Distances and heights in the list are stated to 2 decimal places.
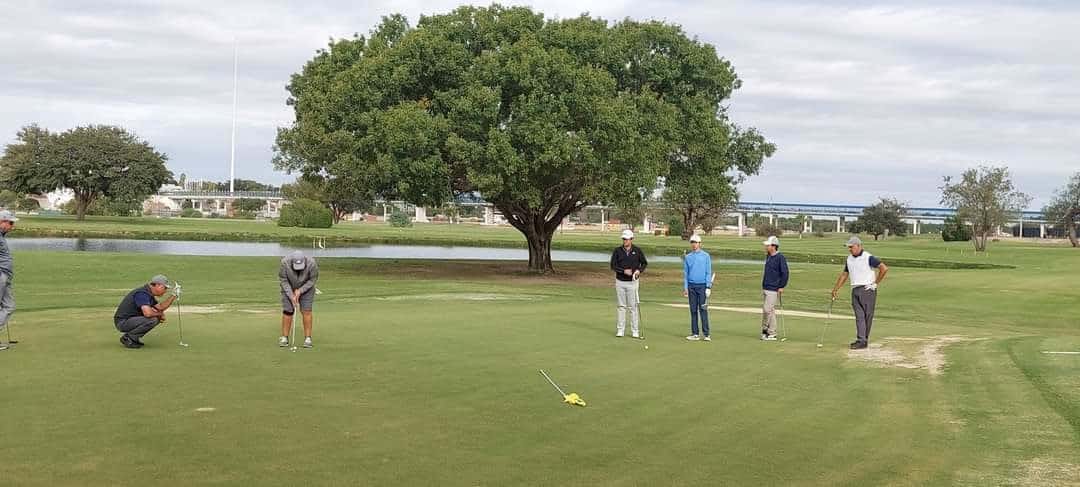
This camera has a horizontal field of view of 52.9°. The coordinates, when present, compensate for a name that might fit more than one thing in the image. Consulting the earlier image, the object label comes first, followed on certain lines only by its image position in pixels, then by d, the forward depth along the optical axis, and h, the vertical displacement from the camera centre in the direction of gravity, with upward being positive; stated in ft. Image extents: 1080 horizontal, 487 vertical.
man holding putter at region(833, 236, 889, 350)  66.28 -3.50
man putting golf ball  61.11 -4.05
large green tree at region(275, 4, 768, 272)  138.92 +14.84
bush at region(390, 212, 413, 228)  503.12 -1.06
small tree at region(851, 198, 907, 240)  497.87 +4.50
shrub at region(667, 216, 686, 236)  469.16 -1.99
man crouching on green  58.18 -5.46
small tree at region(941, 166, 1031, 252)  303.89 +8.90
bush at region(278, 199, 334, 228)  404.16 +0.28
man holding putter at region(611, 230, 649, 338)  70.44 -3.71
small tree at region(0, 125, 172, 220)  371.56 +15.44
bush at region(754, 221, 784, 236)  509.76 -2.25
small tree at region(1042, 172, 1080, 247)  439.22 +9.23
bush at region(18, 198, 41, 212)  558.19 +2.88
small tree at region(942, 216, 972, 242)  413.18 -1.15
